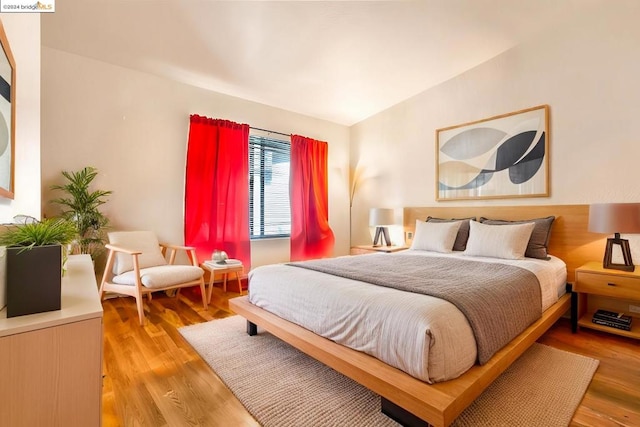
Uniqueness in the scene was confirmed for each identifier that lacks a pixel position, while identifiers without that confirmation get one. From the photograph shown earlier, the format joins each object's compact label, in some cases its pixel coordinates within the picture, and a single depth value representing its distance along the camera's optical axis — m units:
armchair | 2.60
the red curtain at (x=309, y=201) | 4.47
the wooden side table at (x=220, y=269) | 3.13
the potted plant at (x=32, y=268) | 0.89
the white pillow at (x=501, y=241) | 2.72
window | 4.19
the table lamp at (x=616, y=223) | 2.25
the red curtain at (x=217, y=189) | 3.55
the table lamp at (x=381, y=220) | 4.13
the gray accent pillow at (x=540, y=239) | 2.75
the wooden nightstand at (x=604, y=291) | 2.21
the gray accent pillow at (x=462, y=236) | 3.30
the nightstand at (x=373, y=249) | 3.96
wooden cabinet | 0.79
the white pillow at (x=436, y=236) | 3.27
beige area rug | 1.43
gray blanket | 1.50
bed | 1.22
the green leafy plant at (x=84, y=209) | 2.79
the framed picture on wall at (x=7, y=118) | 1.34
